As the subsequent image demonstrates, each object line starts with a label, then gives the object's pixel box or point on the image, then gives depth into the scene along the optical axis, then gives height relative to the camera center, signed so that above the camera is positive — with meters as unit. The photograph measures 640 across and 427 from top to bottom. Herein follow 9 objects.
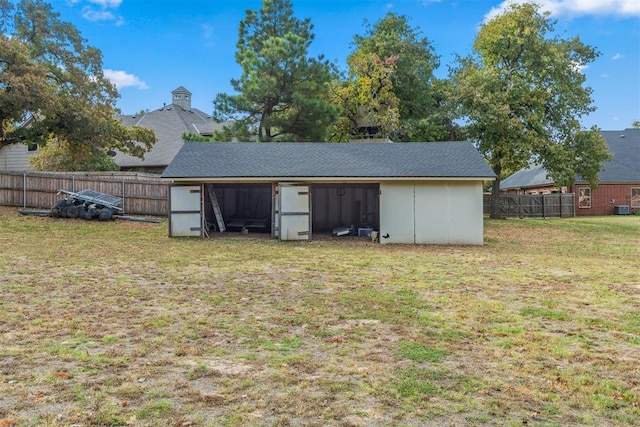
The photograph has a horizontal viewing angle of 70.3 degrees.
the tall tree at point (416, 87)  23.70 +6.76
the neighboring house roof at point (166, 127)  28.55 +5.64
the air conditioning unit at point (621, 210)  29.73 -0.13
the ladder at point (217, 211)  15.77 -0.02
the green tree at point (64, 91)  18.89 +5.44
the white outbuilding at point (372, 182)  13.38 +0.75
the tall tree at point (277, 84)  19.30 +5.43
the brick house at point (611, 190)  30.06 +1.20
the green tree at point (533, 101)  22.44 +5.39
